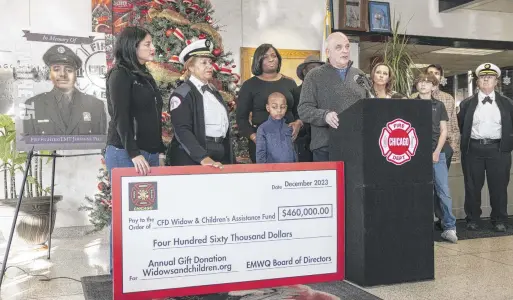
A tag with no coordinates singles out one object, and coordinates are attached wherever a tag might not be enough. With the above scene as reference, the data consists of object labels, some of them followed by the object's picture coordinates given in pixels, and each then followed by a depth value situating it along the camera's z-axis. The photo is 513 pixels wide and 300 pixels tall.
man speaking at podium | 3.15
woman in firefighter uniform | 2.87
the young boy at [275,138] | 3.51
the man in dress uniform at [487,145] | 4.84
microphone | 3.15
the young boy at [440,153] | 4.34
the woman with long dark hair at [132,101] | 2.76
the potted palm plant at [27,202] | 4.23
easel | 3.02
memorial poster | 3.54
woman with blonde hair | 3.71
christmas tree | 4.79
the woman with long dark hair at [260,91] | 3.80
